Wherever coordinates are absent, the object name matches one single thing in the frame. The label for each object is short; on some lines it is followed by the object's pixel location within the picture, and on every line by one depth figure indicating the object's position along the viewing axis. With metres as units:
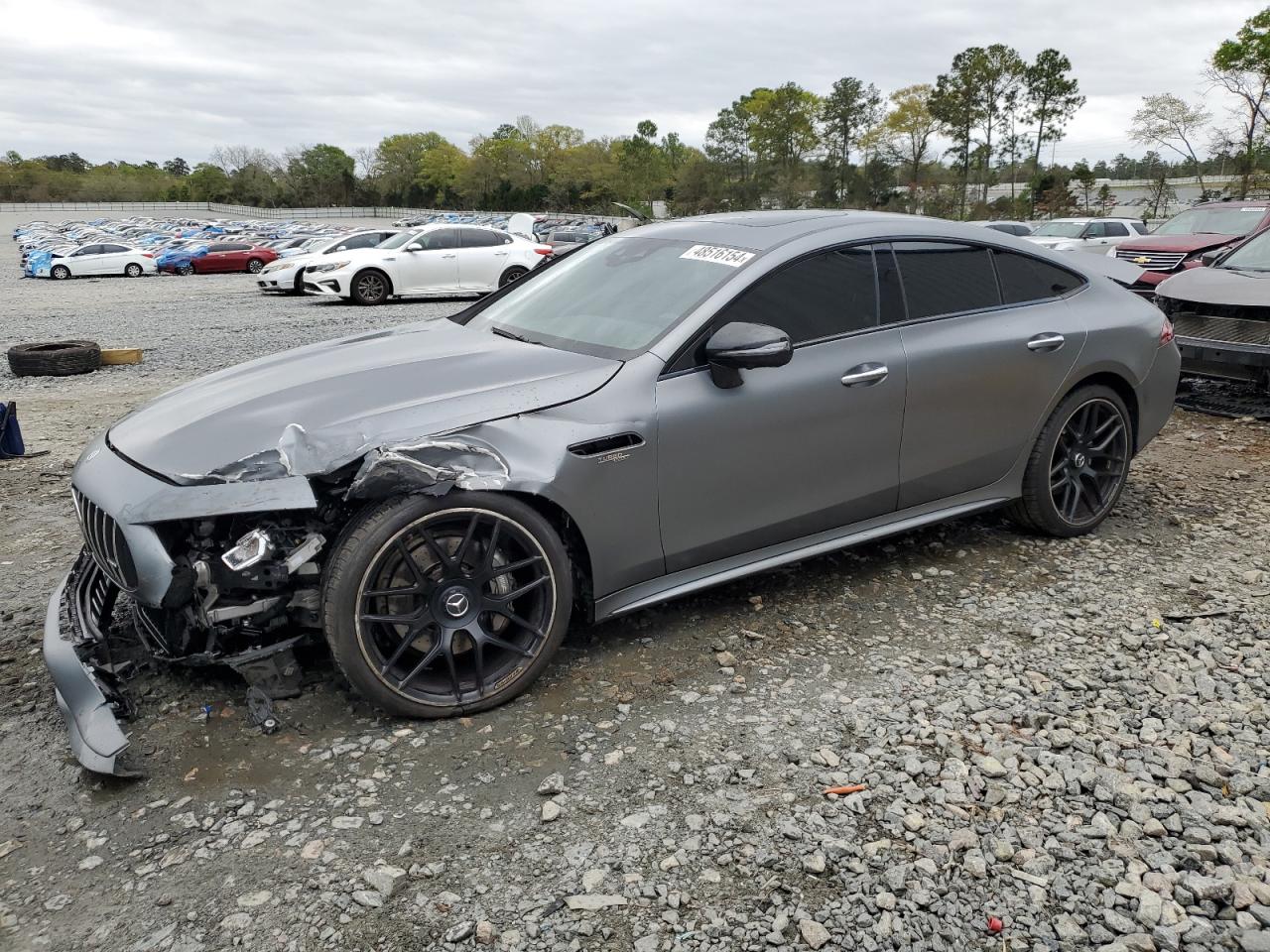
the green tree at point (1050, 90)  62.09
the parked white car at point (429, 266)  17.30
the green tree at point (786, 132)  76.81
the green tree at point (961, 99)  63.09
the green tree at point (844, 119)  73.25
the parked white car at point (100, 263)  31.53
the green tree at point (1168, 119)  46.25
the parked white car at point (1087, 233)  19.75
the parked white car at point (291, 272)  20.05
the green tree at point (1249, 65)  37.91
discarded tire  10.00
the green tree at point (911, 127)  72.94
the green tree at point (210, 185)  117.69
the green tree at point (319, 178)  114.94
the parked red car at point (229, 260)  33.56
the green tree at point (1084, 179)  57.55
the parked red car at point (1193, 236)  12.79
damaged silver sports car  2.84
